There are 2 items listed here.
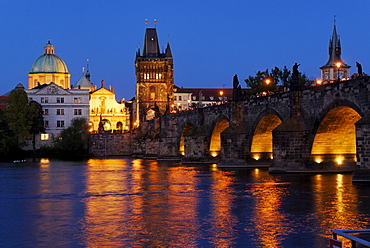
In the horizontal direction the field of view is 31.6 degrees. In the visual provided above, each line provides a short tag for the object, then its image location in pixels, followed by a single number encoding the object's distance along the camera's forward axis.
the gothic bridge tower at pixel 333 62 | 118.56
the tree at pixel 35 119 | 103.81
